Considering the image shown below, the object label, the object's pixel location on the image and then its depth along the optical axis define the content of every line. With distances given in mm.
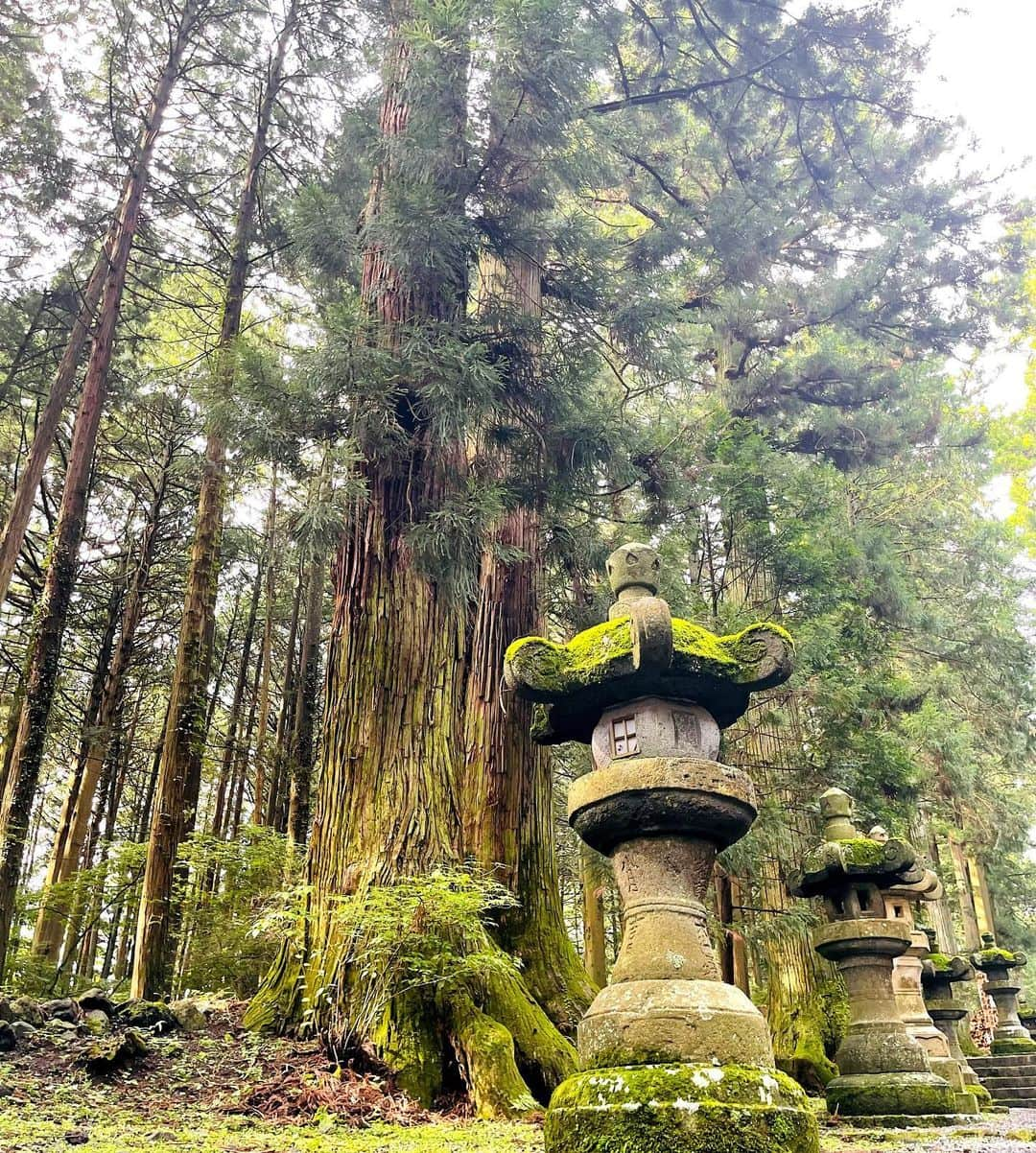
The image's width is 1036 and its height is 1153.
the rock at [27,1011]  4367
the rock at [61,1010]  4637
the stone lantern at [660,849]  2465
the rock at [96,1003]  4836
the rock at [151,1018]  4504
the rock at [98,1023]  4504
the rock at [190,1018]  4605
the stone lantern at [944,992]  7879
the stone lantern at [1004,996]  10625
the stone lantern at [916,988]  6449
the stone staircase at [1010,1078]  9398
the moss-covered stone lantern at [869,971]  4762
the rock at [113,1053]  3770
